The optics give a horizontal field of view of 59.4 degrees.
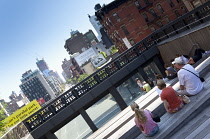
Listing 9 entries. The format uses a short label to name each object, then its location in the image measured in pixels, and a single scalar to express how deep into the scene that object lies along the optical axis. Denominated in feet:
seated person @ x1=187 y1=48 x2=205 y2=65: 31.81
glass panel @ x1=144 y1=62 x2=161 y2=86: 63.26
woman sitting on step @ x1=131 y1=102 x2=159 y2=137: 17.29
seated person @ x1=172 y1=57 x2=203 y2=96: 19.06
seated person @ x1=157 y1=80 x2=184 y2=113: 18.13
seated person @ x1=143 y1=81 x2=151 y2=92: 42.68
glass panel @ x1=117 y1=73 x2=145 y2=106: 70.46
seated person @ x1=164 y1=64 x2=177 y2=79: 35.20
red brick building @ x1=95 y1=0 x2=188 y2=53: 137.18
